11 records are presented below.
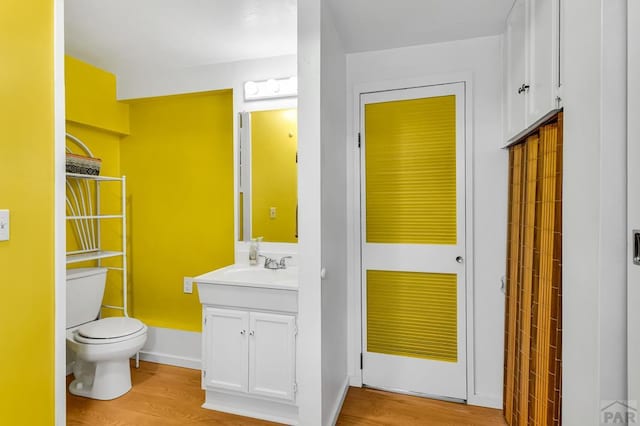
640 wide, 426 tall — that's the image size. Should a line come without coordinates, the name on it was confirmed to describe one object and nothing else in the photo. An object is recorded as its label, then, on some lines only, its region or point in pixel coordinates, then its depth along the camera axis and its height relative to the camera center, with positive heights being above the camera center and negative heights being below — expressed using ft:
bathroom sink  6.36 -1.61
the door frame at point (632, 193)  2.95 +0.14
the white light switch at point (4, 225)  3.93 -0.20
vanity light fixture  8.16 +2.92
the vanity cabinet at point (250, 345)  6.49 -2.72
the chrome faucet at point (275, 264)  7.91 -1.31
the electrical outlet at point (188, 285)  9.46 -2.15
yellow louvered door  7.39 -0.71
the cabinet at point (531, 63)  4.17 +2.14
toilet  7.33 -2.96
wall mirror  8.32 +0.79
